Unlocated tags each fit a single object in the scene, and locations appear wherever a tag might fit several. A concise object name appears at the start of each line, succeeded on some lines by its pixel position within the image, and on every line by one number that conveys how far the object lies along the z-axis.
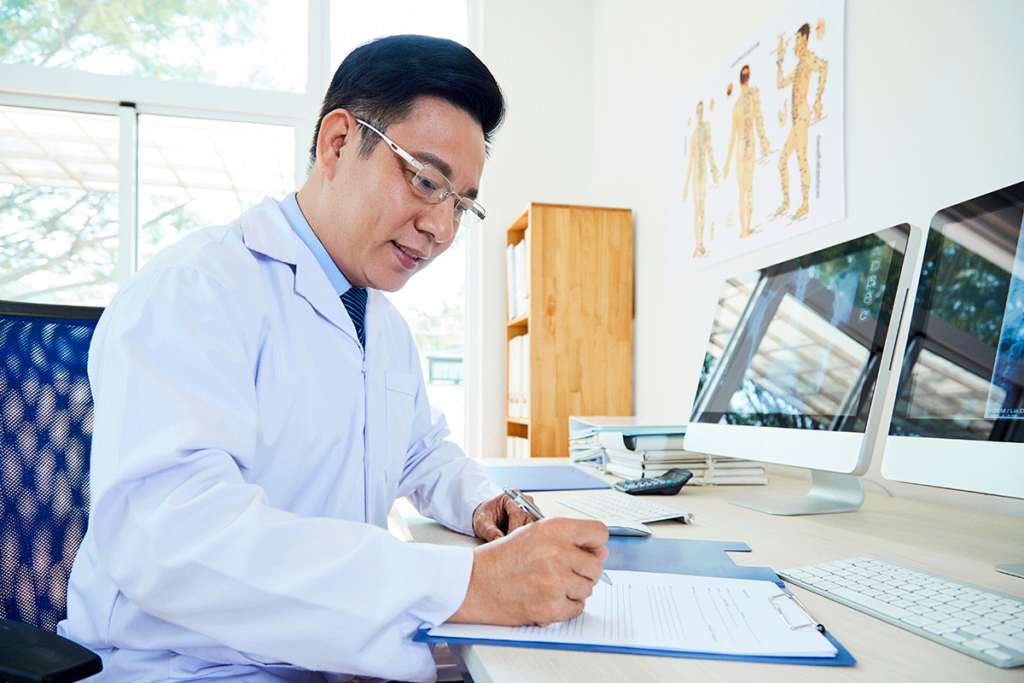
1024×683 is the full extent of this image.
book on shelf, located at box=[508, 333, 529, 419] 2.68
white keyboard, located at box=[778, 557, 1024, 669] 0.54
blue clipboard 0.76
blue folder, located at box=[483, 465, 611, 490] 1.40
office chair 0.89
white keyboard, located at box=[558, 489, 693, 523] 1.05
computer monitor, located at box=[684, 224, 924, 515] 0.99
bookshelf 2.61
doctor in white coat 0.59
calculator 1.29
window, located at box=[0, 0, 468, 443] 2.98
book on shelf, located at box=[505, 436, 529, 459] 2.72
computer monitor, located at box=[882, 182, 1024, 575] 0.77
